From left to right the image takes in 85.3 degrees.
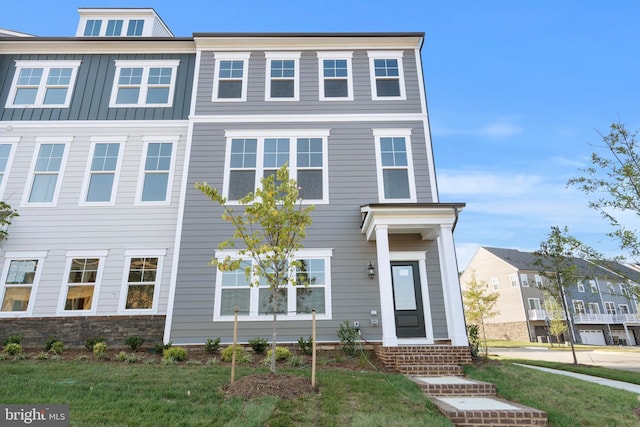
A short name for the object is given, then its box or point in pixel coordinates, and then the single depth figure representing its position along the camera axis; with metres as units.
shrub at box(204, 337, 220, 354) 8.74
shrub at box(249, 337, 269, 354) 8.65
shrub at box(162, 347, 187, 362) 8.00
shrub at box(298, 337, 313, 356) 8.60
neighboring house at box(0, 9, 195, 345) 9.77
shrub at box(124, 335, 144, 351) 8.77
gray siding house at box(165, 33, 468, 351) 9.18
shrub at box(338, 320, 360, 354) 8.62
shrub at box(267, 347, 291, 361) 7.98
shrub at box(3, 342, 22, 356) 8.36
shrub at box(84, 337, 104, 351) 8.89
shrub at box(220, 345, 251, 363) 7.77
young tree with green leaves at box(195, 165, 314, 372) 6.01
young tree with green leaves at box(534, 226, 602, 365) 13.02
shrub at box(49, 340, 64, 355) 8.59
